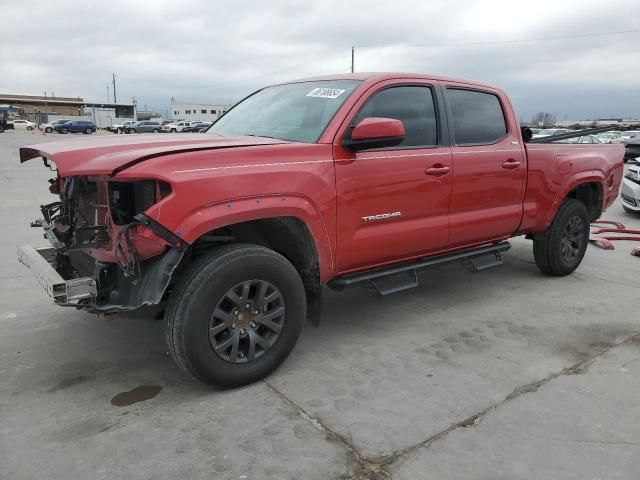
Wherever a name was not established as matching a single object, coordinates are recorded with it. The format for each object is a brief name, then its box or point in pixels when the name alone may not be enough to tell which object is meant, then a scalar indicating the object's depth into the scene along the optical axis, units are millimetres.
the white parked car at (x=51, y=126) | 54797
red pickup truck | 2920
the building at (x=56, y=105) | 97562
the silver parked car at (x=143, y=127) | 52869
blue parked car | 52969
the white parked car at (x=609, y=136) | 33600
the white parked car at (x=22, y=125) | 60922
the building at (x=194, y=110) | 101062
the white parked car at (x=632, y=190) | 9703
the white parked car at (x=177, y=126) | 56809
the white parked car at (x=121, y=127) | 58778
